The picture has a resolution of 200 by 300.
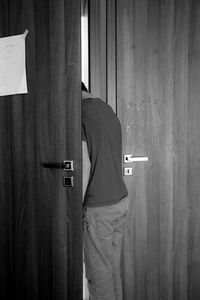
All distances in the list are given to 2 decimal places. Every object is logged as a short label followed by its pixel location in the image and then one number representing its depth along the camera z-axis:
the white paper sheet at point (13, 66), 1.47
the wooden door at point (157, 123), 1.72
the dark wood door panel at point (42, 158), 1.34
